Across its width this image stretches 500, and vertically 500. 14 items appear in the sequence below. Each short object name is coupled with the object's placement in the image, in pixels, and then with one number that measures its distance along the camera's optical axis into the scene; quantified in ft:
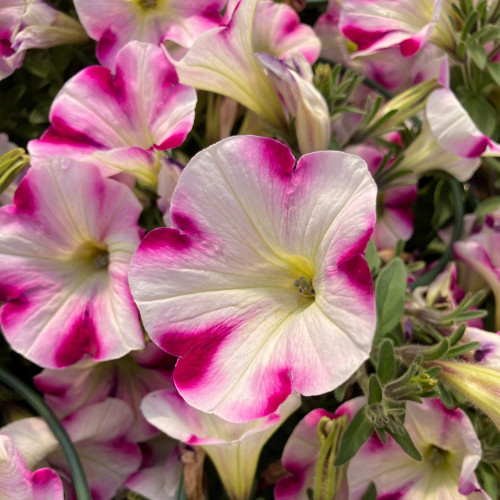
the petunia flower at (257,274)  0.72
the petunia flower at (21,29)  0.98
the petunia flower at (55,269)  0.88
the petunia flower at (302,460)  0.90
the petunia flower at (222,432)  0.86
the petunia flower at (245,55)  0.90
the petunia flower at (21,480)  0.80
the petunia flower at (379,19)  1.00
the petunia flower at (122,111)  0.90
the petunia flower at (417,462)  0.87
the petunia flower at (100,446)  0.94
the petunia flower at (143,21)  0.98
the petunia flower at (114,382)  0.95
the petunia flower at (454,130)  0.91
